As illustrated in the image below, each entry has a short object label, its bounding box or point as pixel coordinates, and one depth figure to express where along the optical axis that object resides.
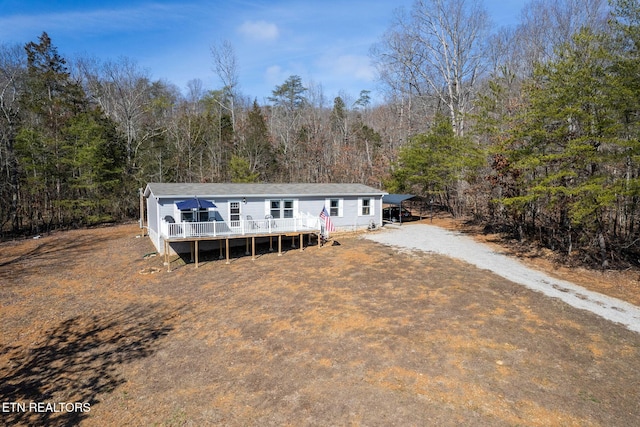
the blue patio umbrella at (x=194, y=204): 14.34
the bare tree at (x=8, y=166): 22.19
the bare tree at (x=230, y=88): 36.86
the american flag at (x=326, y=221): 17.52
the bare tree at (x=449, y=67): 26.53
